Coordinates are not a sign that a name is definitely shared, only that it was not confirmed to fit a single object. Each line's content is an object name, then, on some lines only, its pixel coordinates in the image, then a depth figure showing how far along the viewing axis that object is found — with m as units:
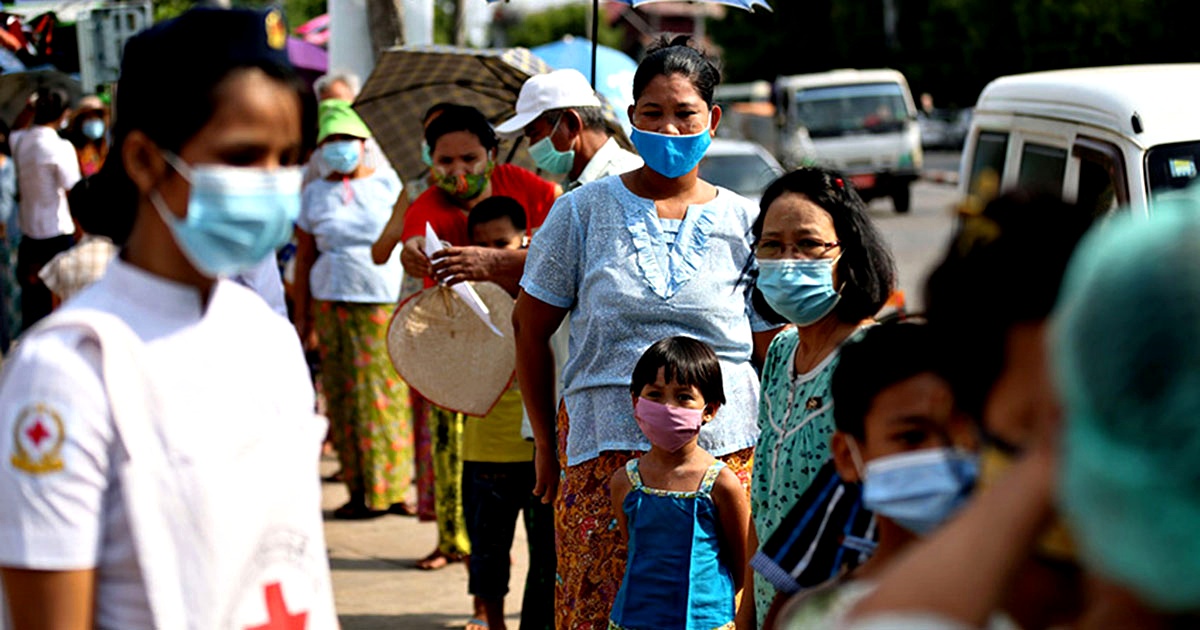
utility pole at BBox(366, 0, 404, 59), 9.92
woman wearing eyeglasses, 3.57
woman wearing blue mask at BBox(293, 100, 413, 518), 8.05
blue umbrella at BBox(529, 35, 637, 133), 9.02
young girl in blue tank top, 4.25
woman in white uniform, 2.02
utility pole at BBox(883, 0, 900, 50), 55.03
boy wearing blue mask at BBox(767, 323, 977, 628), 1.75
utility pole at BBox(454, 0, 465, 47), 17.63
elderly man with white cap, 5.67
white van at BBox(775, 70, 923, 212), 29.20
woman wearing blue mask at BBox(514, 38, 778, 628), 4.46
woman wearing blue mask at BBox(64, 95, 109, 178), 13.38
